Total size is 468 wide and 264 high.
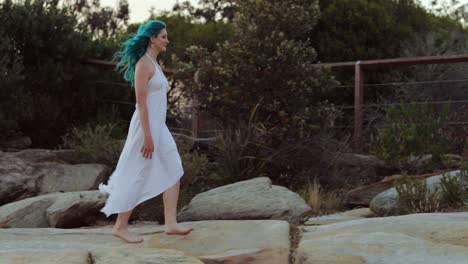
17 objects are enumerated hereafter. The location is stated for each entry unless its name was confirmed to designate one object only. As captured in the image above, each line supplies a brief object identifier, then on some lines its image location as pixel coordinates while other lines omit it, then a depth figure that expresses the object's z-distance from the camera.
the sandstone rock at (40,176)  9.35
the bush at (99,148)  9.81
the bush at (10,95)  11.35
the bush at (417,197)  7.68
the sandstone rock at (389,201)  8.12
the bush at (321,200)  8.83
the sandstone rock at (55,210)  7.90
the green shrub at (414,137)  9.84
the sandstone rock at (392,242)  5.20
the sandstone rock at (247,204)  7.39
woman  6.05
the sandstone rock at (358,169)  10.25
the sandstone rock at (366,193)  9.39
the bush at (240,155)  9.59
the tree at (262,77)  10.82
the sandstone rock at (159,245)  5.27
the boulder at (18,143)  11.45
